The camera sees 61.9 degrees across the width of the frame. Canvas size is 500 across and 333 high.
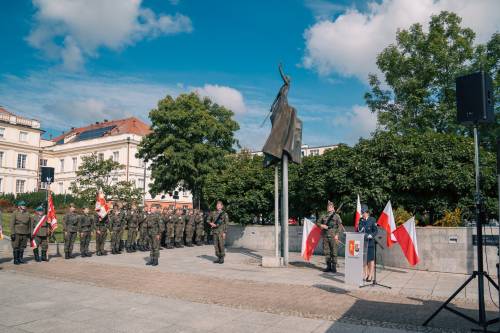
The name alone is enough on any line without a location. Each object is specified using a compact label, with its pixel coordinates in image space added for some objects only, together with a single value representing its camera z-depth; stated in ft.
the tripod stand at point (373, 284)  34.71
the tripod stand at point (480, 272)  20.88
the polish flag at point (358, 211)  44.24
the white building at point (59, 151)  208.33
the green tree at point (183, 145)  98.37
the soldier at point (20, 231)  47.11
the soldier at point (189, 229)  71.67
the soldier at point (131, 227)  60.85
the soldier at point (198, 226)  73.31
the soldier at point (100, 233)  56.95
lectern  33.50
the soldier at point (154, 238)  46.96
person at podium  36.40
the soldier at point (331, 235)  41.73
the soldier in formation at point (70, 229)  52.39
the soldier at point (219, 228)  48.39
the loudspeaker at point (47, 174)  59.04
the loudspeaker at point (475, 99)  22.33
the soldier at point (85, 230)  54.49
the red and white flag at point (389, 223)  38.29
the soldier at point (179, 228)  68.95
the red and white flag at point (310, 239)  41.81
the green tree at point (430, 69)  75.25
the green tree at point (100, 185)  88.48
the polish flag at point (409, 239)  36.13
